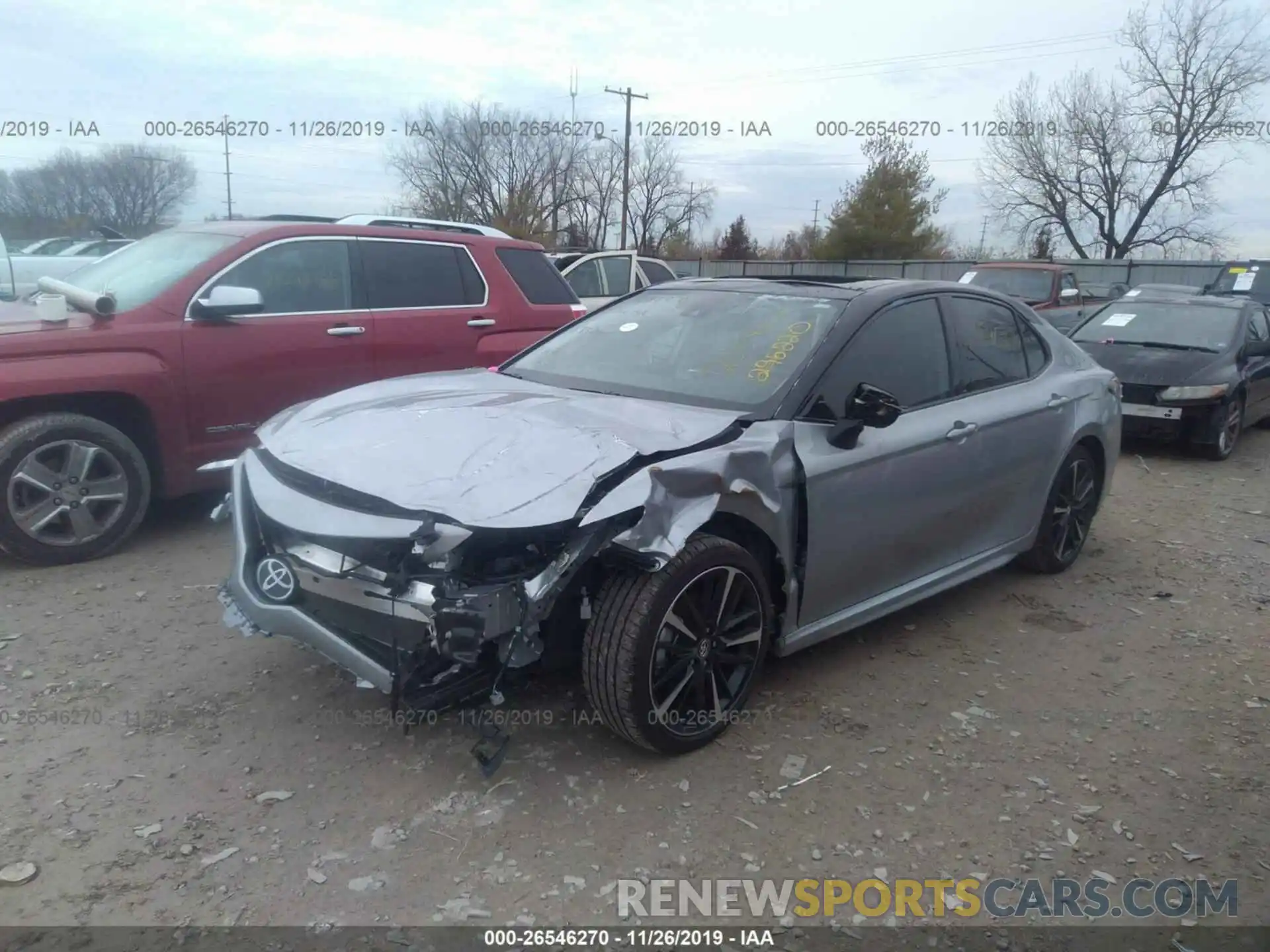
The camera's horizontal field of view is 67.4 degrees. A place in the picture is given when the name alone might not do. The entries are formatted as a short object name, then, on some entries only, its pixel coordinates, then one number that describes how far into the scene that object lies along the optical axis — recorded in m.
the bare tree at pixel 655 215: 49.44
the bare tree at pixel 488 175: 39.72
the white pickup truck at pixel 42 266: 12.50
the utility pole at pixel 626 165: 40.06
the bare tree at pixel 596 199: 44.34
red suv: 4.81
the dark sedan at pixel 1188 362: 9.04
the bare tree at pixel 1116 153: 34.53
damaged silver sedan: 2.93
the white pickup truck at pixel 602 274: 13.09
